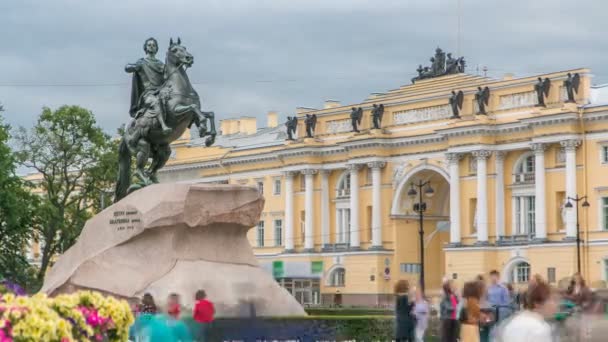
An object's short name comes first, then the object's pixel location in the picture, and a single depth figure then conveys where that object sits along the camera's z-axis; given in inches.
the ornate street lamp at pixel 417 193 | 3099.7
